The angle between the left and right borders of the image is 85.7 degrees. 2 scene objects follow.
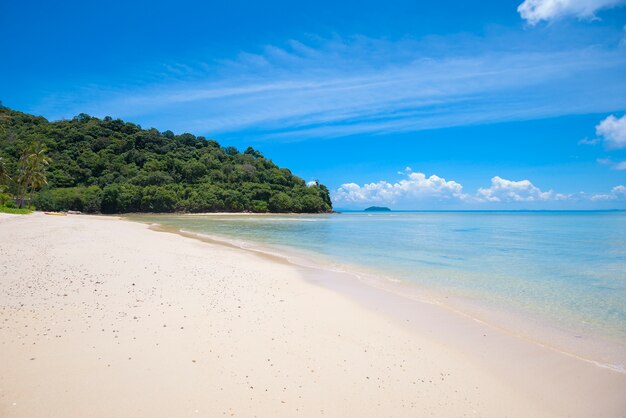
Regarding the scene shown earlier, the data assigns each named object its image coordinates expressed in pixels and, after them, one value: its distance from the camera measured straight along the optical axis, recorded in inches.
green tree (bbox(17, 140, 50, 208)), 1971.0
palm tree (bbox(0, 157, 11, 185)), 1521.9
